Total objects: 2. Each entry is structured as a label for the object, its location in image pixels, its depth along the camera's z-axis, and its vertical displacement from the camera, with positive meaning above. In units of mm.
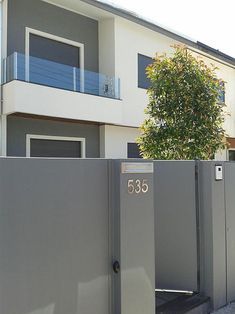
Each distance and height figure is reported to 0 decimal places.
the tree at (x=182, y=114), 5207 +1077
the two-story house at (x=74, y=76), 8881 +3288
